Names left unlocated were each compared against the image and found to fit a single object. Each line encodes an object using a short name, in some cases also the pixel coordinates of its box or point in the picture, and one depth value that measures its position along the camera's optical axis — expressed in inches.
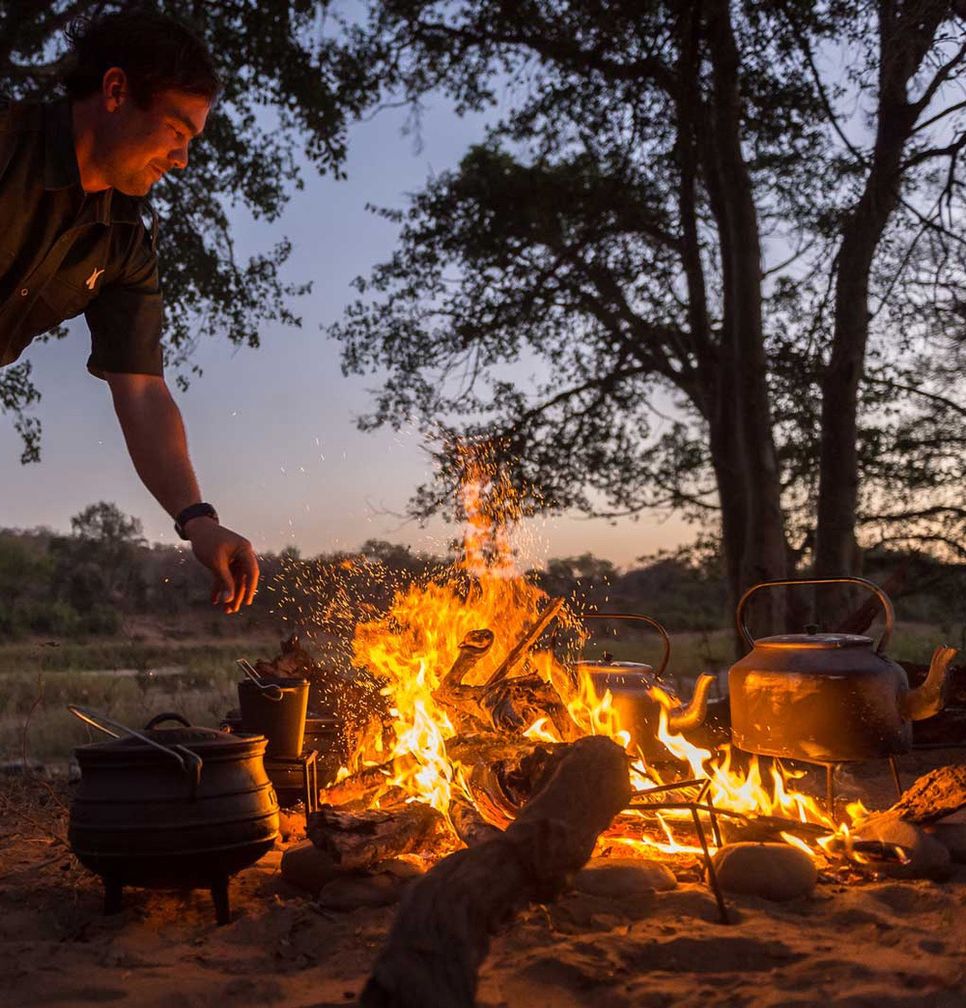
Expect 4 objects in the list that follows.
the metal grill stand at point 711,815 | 128.5
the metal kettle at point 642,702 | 179.3
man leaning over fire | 110.9
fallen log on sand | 80.0
